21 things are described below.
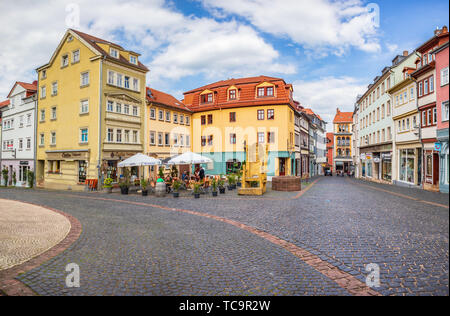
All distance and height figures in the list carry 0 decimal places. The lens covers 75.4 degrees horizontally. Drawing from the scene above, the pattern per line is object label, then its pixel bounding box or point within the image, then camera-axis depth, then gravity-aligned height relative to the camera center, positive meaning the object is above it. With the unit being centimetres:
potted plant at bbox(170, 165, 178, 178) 2802 -71
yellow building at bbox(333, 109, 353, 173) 8004 +777
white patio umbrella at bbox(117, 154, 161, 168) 2250 +31
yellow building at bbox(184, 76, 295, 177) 3584 +562
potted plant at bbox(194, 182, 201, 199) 1795 -164
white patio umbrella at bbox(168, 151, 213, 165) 2216 +48
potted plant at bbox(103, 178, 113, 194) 2331 -162
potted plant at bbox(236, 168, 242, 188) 2638 -151
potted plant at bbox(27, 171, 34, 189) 3344 -158
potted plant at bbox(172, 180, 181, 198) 1866 -157
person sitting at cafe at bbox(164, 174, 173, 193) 2169 -149
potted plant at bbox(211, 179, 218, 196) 1891 -167
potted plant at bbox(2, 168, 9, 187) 3715 -139
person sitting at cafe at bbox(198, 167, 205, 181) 2555 -76
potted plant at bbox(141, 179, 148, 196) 2000 -172
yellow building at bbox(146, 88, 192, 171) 3297 +487
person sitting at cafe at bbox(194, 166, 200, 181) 2573 -104
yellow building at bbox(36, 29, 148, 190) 2717 +555
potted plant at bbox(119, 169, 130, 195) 2173 -166
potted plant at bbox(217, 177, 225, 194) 2031 -151
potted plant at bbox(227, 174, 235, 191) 2355 -138
